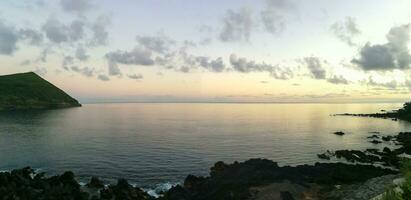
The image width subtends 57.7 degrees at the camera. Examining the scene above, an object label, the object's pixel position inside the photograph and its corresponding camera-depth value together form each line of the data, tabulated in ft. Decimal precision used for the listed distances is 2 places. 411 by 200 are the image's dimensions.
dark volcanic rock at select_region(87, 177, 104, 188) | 177.68
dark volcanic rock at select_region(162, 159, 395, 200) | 142.10
